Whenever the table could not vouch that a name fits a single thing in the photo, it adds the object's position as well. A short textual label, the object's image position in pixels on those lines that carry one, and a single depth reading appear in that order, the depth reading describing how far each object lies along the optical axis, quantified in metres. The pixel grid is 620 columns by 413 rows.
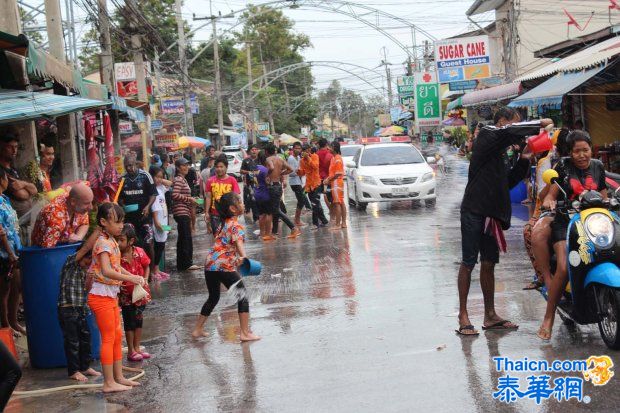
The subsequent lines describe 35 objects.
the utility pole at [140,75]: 24.20
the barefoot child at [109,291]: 6.36
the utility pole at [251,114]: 58.69
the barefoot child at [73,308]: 6.82
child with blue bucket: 7.89
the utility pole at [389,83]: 76.54
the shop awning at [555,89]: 16.95
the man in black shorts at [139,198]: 11.45
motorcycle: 6.18
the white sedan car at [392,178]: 19.56
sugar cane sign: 35.78
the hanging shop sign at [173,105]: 37.38
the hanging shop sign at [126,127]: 26.17
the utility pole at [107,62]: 19.49
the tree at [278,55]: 80.25
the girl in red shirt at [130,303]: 7.16
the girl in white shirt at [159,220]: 11.94
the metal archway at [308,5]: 26.89
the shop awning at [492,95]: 24.33
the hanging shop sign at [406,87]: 59.73
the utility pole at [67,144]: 14.52
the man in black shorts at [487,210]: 7.18
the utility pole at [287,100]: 80.51
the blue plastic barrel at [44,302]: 7.14
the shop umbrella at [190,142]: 33.48
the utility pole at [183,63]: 32.14
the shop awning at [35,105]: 8.34
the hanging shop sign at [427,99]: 44.06
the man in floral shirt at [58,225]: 7.29
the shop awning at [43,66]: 9.71
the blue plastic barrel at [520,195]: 19.53
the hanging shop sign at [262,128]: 71.69
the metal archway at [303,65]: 44.31
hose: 6.45
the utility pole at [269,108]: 73.74
